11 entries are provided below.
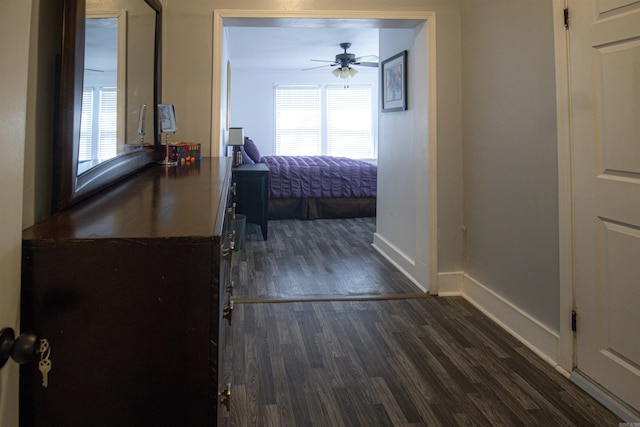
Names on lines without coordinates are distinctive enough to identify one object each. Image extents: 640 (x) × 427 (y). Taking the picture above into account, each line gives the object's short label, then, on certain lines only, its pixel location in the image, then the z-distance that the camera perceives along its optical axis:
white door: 1.69
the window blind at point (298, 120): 9.34
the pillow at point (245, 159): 5.82
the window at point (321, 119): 9.36
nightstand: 4.86
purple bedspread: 6.02
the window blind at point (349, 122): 9.45
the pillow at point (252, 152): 6.21
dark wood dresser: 0.83
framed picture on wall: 3.58
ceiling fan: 6.89
